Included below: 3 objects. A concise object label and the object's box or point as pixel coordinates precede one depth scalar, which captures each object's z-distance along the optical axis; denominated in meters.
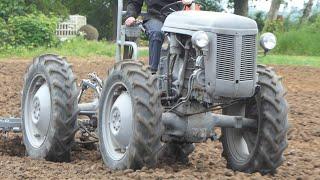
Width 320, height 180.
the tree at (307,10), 47.56
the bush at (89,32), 46.30
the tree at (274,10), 45.27
